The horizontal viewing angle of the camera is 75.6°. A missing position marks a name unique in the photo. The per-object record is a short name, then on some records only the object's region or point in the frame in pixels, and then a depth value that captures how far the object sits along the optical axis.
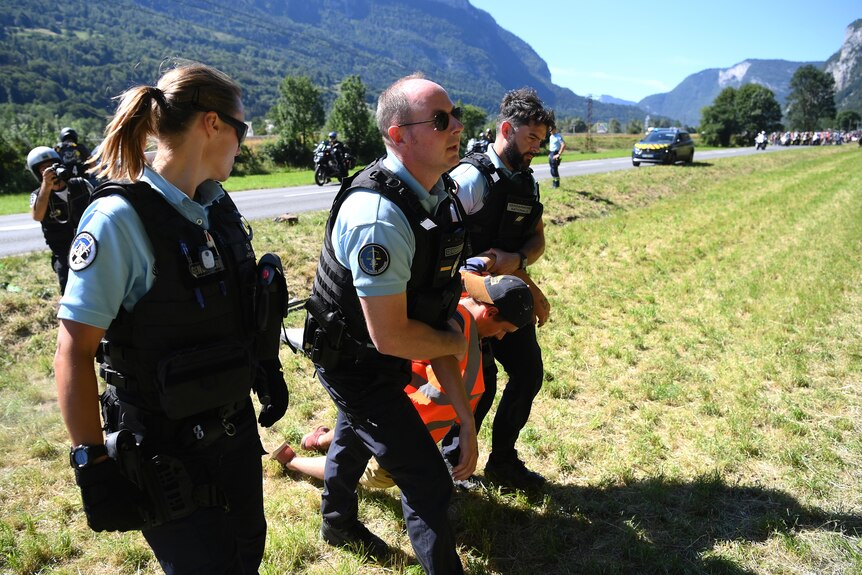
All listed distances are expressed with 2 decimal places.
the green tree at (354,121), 40.75
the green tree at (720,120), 68.69
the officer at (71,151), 5.54
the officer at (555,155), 16.81
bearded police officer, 3.33
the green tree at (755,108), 77.88
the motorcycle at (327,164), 19.03
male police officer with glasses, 2.05
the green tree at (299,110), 41.19
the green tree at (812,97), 117.19
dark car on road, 25.77
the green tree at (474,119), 60.94
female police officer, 1.58
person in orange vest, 2.79
